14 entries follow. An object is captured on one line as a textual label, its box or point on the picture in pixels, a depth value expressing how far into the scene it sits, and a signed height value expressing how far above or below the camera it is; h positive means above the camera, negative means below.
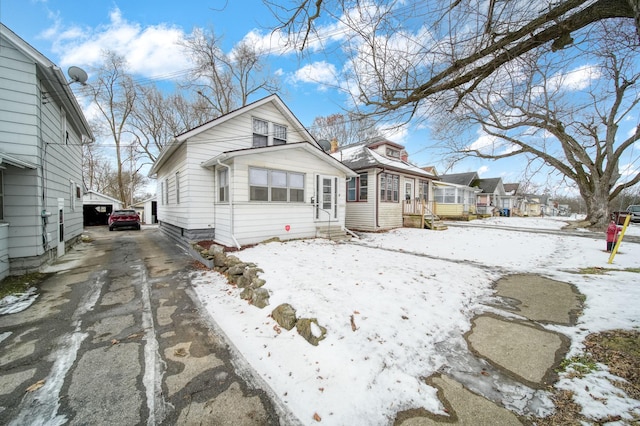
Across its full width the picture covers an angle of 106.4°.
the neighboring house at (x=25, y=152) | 5.46 +1.27
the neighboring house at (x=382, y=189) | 13.20 +1.07
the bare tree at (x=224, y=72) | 17.81 +10.67
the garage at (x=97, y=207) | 19.89 -0.10
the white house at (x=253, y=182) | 7.75 +0.92
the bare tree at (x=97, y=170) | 27.03 +4.45
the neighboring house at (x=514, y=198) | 36.84 +1.59
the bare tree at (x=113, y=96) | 19.39 +9.70
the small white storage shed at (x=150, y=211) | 22.77 -0.47
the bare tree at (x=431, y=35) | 2.53 +2.08
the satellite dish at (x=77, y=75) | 6.61 +3.65
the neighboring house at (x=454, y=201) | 23.40 +0.71
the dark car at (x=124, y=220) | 15.98 -0.94
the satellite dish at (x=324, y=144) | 13.64 +3.63
